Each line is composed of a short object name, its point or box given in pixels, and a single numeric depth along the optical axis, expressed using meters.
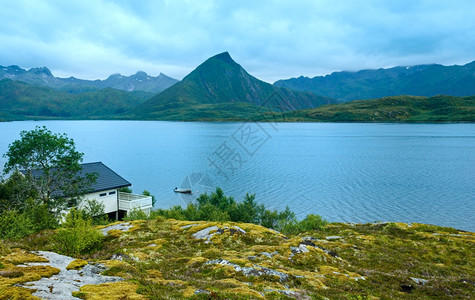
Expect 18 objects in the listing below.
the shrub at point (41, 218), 28.17
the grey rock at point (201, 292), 11.33
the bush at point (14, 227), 22.96
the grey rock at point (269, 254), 19.02
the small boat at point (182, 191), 81.31
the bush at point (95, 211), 38.39
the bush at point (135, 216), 37.76
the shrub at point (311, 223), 37.28
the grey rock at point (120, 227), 25.73
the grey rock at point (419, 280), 17.04
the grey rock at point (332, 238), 25.99
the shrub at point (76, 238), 19.30
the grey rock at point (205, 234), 23.17
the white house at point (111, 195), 43.53
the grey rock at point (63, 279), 10.06
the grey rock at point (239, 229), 24.50
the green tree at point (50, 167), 36.84
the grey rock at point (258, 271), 15.08
